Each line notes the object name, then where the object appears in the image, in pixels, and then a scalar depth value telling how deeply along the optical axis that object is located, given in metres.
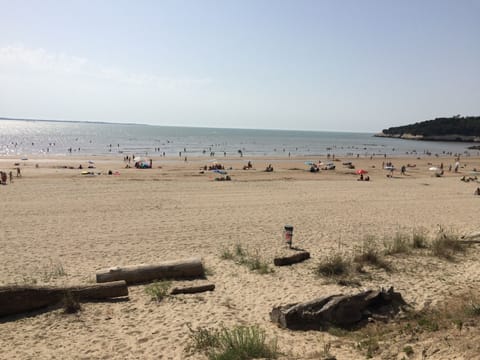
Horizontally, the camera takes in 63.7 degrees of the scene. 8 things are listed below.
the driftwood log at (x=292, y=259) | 9.59
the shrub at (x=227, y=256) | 10.28
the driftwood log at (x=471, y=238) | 11.19
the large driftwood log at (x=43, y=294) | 6.91
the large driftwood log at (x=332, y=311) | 6.36
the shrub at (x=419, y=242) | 10.90
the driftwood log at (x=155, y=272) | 8.37
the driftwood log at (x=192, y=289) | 8.00
